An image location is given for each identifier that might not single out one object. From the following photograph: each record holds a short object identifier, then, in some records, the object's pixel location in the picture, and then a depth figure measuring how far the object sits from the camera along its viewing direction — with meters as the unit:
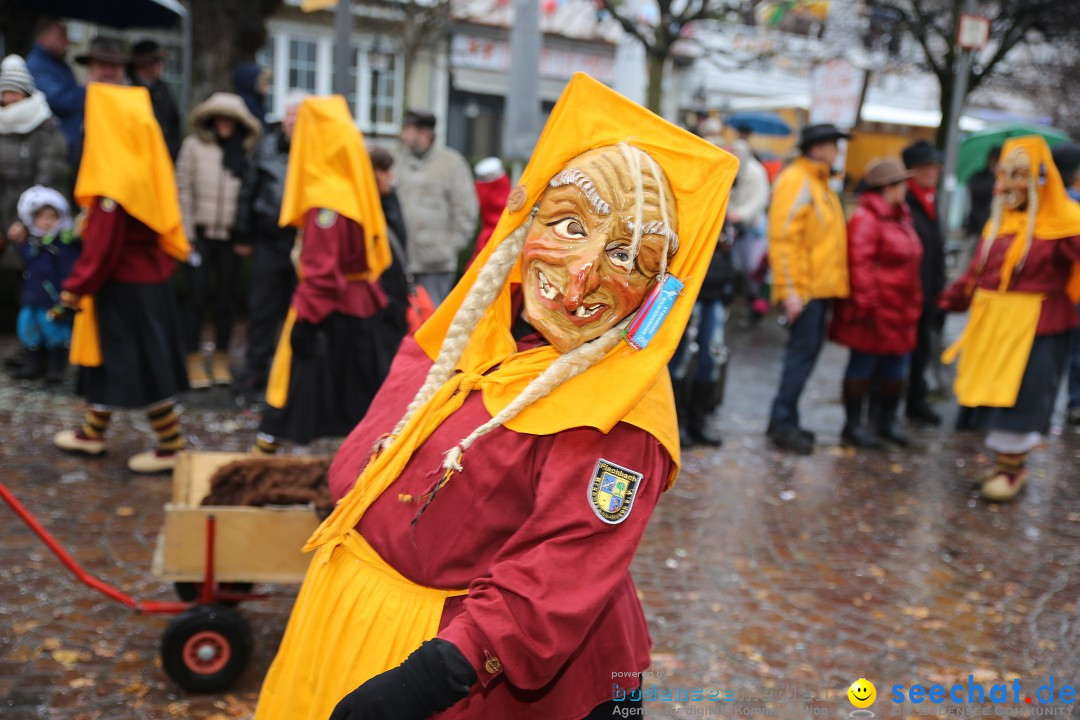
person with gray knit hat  7.82
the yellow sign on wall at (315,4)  7.16
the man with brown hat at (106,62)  6.77
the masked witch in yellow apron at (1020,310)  6.54
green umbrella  15.24
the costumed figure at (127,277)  5.72
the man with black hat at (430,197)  8.47
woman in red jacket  7.73
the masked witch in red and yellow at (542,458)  2.02
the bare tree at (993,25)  13.12
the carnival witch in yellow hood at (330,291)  5.43
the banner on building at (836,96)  11.88
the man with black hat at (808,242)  7.59
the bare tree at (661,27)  10.95
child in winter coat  7.71
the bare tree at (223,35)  12.67
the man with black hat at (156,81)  8.73
